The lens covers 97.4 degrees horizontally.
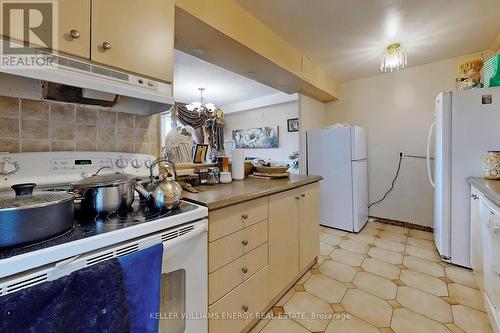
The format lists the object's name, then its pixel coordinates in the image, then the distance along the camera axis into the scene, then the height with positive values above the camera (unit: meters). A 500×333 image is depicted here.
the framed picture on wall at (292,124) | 4.68 +0.88
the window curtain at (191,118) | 4.93 +1.08
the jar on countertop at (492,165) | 1.77 +0.00
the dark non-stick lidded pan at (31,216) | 0.57 -0.14
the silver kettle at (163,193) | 0.95 -0.12
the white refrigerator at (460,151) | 1.90 +0.13
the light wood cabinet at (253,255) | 1.10 -0.55
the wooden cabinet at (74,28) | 0.85 +0.55
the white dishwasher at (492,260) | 1.07 -0.50
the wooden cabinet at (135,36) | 0.94 +0.62
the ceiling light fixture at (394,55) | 2.45 +1.25
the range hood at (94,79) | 0.79 +0.36
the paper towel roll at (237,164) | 1.87 +0.01
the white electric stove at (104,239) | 0.56 -0.23
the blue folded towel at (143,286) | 0.69 -0.39
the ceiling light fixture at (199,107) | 4.48 +1.26
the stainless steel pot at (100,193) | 0.83 -0.11
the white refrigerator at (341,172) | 2.88 -0.10
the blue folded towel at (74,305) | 0.50 -0.35
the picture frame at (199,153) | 1.87 +0.11
